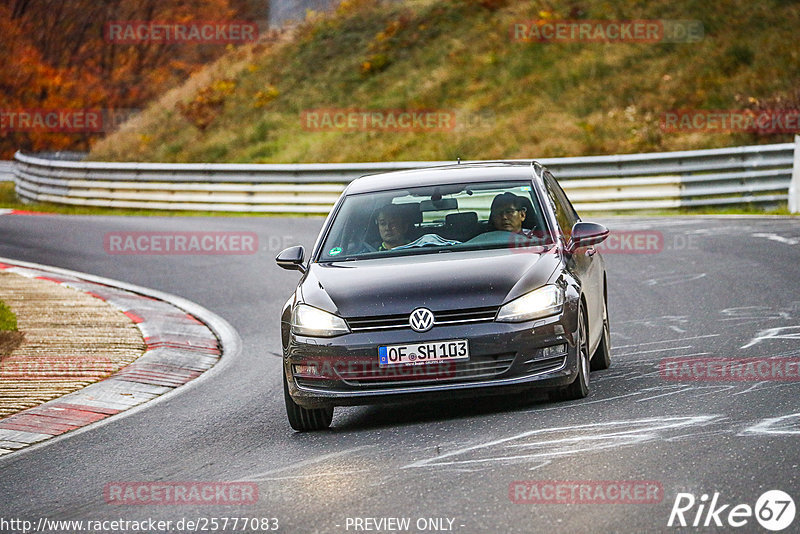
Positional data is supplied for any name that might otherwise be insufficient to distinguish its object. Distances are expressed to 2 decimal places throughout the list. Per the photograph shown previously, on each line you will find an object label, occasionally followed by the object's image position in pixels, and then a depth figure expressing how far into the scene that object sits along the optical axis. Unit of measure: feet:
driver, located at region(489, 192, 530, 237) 56.54
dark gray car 48.65
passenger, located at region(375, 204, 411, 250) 56.90
